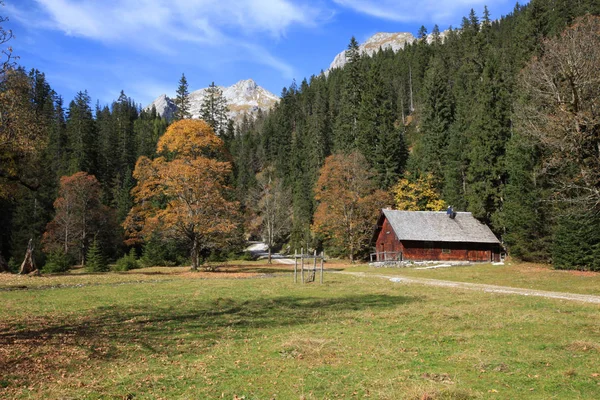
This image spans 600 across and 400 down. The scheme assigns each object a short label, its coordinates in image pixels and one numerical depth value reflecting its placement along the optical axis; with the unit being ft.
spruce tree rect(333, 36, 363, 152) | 238.48
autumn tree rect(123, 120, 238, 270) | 106.73
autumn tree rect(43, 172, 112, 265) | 169.89
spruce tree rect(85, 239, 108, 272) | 128.47
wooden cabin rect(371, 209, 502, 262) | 147.74
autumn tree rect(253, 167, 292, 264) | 185.57
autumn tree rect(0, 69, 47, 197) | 52.80
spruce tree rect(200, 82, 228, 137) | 234.85
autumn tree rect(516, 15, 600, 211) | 73.77
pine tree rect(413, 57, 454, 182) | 195.31
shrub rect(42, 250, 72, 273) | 121.90
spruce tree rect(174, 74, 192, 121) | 209.05
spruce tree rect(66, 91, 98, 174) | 236.02
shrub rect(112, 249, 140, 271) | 135.33
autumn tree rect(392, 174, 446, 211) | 183.42
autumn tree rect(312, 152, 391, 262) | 165.78
